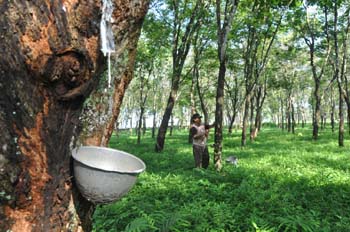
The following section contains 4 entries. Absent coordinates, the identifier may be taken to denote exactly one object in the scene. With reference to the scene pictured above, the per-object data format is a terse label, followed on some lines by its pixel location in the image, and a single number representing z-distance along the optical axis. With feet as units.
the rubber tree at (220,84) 30.38
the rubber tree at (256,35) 59.31
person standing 31.34
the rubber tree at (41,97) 4.93
